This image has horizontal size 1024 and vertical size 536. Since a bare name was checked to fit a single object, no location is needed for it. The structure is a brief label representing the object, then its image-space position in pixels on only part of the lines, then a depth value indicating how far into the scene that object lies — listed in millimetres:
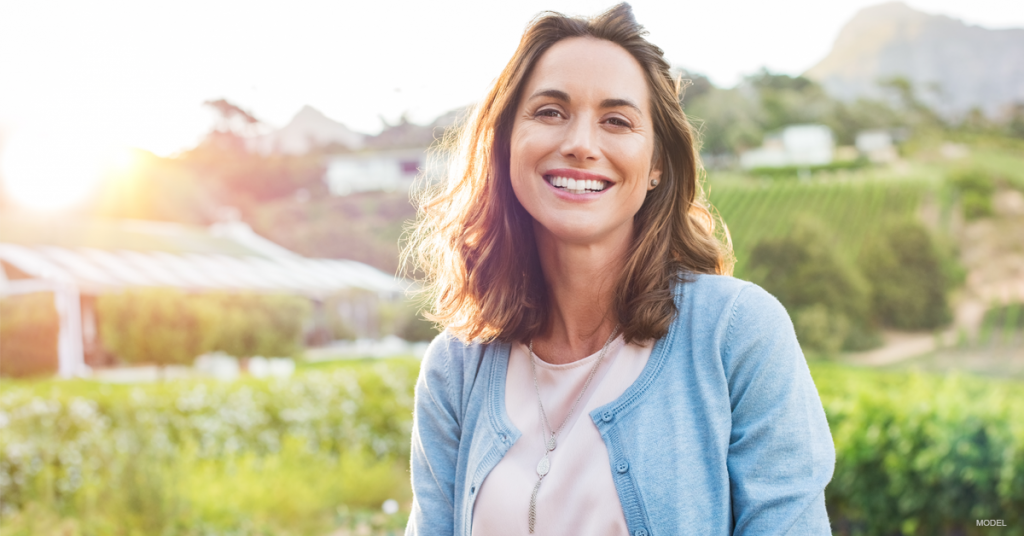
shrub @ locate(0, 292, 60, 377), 7379
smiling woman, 1084
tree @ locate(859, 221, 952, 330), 17766
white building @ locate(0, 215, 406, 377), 8070
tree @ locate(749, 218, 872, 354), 17422
